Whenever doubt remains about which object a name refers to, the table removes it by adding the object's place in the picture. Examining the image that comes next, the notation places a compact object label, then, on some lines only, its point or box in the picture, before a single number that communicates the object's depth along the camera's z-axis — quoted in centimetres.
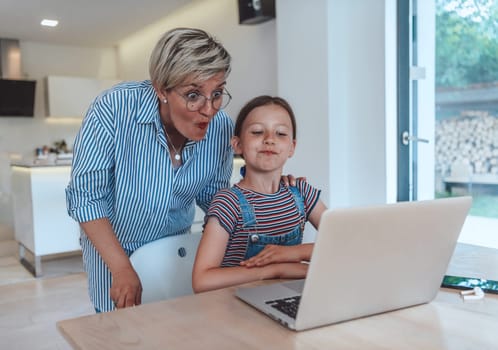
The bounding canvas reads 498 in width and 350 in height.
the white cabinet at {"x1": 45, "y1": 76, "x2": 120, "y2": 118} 632
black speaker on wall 371
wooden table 62
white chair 116
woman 107
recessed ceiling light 535
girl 105
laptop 63
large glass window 272
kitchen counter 388
